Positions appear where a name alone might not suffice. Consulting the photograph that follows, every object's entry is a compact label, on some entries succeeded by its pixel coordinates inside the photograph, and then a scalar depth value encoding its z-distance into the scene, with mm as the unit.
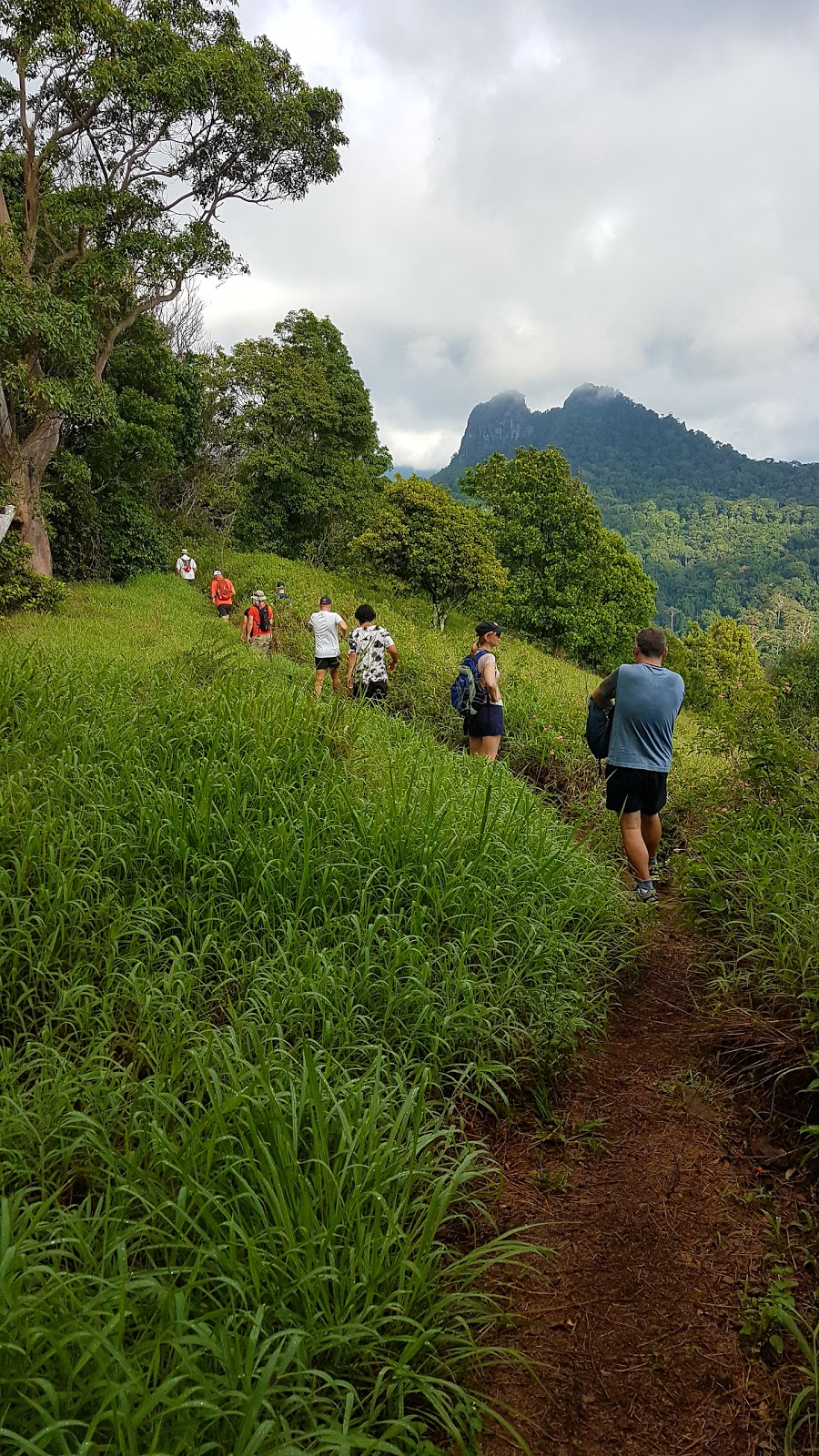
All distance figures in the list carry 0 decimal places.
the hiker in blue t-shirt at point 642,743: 4172
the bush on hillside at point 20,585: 10484
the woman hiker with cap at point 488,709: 5973
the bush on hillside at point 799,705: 5496
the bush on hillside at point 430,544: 20750
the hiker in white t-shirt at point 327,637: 8781
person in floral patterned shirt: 7375
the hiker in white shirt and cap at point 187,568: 18559
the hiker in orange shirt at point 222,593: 14602
